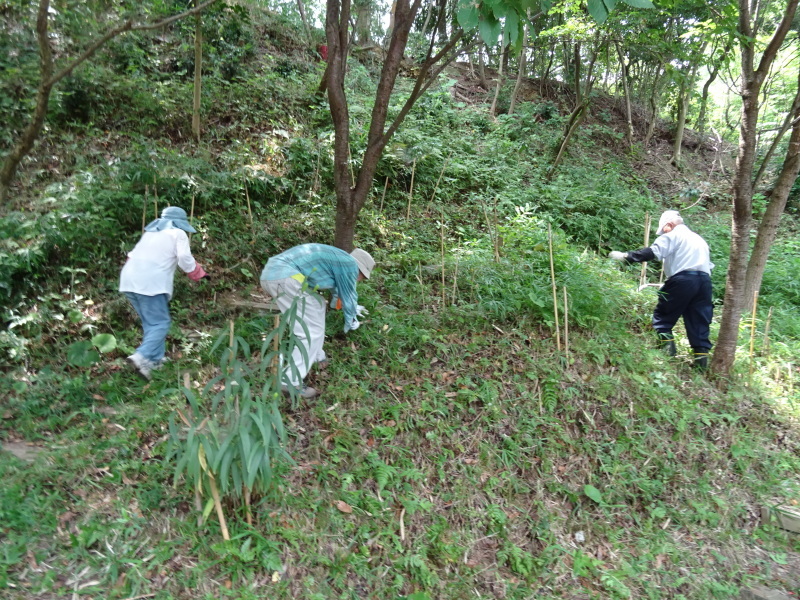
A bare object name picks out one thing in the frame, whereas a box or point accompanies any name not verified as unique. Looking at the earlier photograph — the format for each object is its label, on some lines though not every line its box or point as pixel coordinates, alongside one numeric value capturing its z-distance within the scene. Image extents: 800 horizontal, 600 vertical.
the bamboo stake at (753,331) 4.70
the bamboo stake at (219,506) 2.53
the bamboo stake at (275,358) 2.92
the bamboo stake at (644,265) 5.62
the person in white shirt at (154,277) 3.87
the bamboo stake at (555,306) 4.45
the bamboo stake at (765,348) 5.01
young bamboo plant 2.43
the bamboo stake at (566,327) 4.36
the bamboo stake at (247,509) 2.70
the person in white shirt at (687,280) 4.76
